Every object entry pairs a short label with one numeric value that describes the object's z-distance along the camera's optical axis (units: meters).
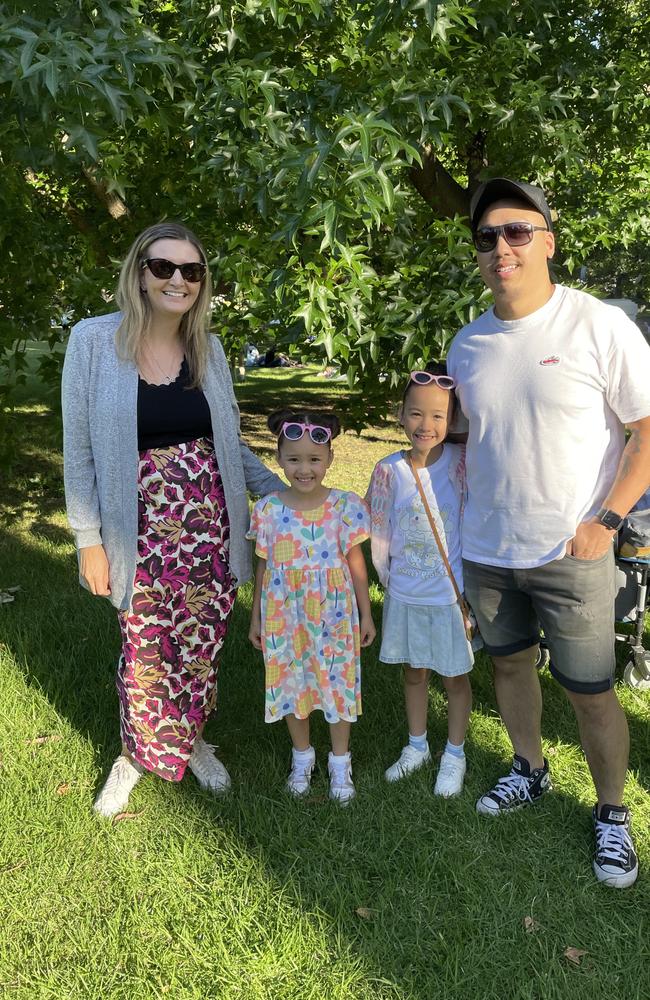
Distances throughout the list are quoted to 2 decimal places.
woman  2.55
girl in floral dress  2.67
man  2.21
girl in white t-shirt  2.72
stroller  3.32
